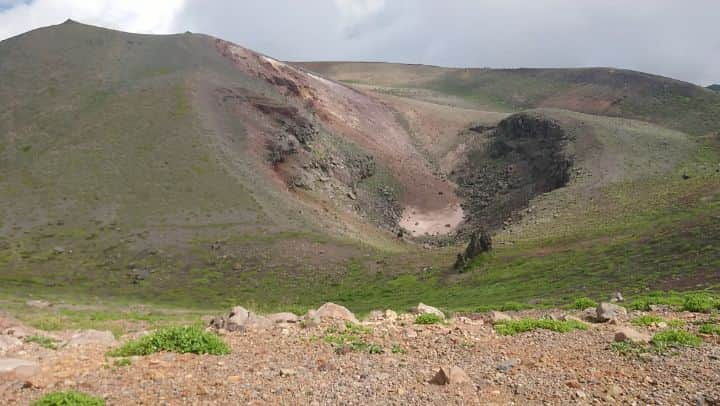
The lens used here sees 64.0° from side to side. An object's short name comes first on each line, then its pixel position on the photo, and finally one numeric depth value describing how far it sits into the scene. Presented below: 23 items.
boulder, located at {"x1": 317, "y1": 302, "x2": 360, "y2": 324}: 15.63
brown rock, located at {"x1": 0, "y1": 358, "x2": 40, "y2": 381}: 10.73
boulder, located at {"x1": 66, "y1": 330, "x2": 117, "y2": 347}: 14.20
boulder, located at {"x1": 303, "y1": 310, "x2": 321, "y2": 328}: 14.72
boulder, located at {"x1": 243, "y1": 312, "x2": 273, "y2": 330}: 14.87
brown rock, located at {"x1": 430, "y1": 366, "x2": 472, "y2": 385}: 10.23
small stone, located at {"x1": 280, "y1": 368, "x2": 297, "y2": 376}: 10.83
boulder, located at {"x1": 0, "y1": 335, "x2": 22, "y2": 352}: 13.50
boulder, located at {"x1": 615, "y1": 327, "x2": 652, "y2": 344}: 12.09
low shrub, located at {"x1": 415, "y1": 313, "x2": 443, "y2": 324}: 14.69
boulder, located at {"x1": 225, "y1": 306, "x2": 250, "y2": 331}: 14.78
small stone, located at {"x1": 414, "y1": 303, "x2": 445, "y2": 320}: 16.21
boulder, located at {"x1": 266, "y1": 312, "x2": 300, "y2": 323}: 15.80
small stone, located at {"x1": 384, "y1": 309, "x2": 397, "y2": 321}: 15.67
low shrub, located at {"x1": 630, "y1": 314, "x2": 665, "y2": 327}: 14.24
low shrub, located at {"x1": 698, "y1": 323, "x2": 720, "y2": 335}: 12.82
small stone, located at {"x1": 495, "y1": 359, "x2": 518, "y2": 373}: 10.97
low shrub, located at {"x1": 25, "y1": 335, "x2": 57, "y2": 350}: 14.04
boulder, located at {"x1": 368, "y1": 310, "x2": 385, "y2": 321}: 16.15
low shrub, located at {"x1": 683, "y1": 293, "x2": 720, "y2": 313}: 16.73
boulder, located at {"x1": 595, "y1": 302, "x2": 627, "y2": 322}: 15.33
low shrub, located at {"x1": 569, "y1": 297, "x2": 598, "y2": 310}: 20.30
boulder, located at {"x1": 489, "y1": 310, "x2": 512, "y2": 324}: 14.89
